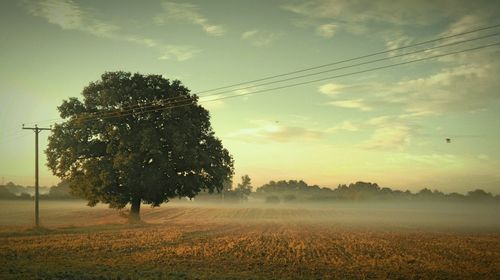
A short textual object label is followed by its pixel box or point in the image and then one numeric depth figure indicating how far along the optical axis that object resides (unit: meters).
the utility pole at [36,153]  42.42
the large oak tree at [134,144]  44.75
